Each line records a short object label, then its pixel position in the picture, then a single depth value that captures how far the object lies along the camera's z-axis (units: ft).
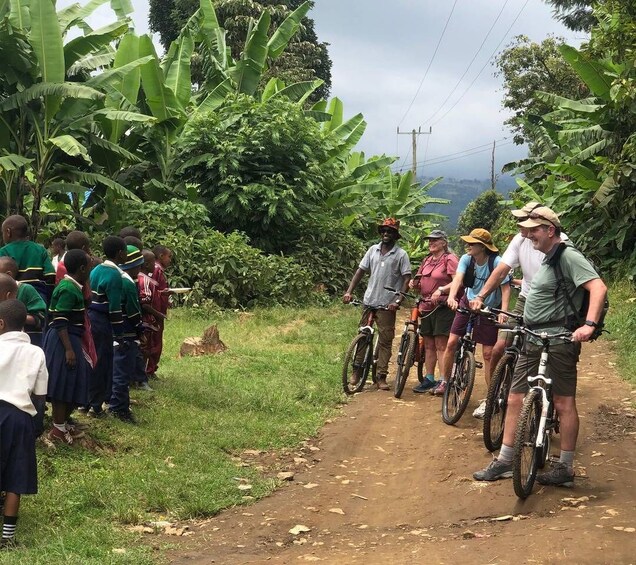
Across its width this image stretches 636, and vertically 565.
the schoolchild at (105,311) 23.75
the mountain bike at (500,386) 22.43
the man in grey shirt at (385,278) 31.42
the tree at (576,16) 118.87
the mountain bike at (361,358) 31.48
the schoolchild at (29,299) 19.72
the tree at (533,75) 101.96
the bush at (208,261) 52.24
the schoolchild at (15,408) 16.02
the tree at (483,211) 154.21
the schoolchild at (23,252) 21.91
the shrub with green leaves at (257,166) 58.34
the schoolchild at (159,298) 29.58
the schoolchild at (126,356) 24.84
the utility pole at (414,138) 172.35
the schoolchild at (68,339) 20.88
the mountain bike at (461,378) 26.12
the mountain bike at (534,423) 19.07
